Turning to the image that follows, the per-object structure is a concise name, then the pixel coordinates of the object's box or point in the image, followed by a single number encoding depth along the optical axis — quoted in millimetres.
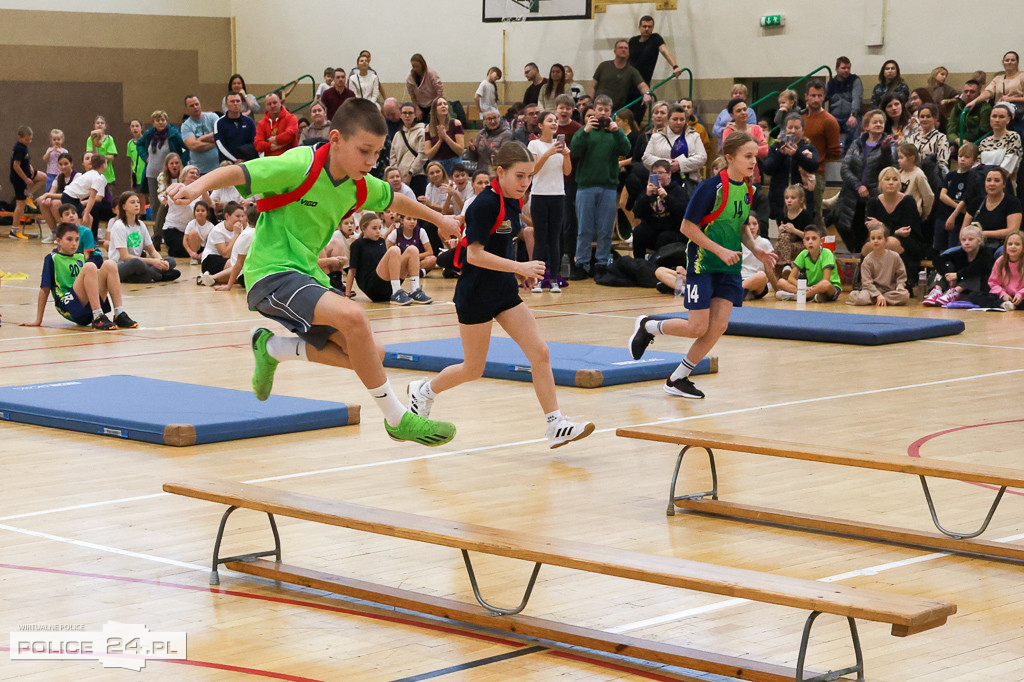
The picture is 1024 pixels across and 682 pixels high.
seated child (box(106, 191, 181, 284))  16281
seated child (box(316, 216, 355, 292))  15336
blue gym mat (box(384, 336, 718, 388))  9414
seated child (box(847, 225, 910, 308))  14688
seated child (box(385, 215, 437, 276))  15047
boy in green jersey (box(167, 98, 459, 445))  5492
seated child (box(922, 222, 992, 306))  14344
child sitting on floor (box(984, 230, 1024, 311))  13977
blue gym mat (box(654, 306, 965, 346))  11602
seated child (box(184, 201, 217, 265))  18625
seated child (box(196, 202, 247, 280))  16594
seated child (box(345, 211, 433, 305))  14594
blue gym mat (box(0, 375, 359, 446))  7375
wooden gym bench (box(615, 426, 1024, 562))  5316
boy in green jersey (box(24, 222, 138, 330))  12359
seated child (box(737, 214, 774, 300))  14922
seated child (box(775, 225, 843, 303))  14953
